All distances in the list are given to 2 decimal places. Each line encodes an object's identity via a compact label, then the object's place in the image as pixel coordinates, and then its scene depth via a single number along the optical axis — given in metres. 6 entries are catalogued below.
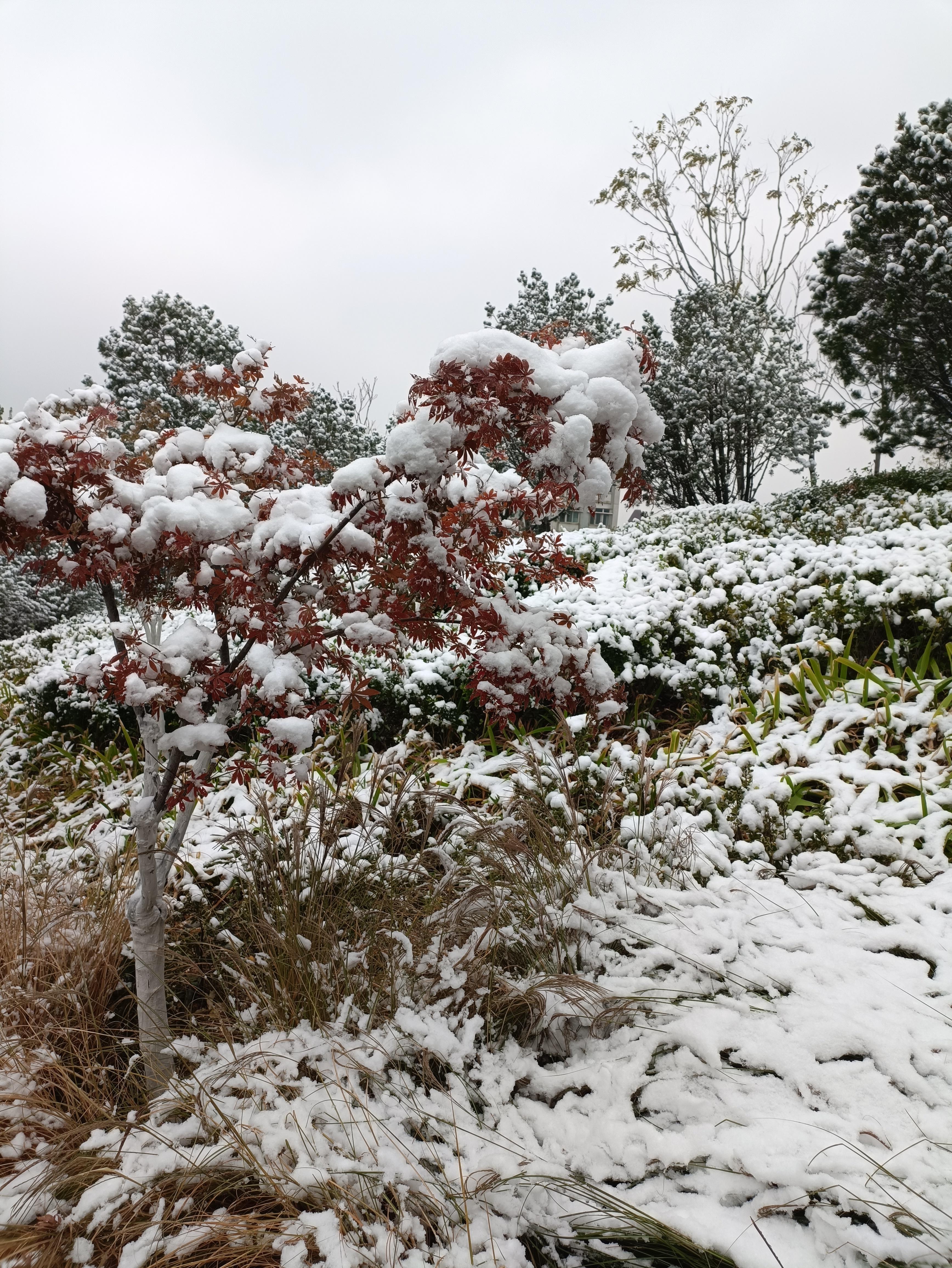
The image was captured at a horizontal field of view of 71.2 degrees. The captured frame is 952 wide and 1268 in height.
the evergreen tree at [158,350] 18.33
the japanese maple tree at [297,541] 1.84
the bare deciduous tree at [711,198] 16.95
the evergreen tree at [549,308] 16.61
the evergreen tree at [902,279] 9.01
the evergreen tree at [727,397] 13.87
